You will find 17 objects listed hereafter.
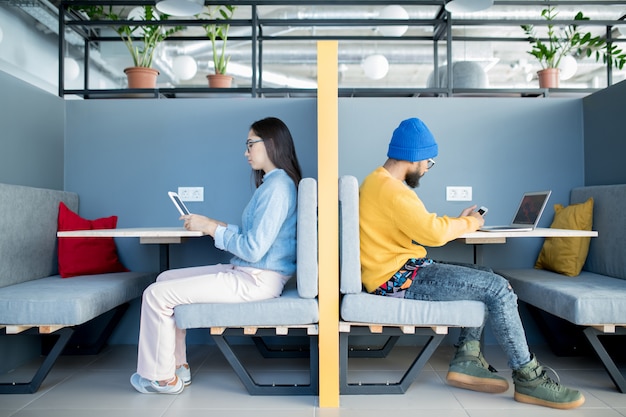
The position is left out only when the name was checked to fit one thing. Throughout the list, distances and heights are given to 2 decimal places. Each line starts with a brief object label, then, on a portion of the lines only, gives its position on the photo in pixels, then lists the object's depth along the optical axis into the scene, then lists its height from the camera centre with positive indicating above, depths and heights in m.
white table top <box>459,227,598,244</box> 2.38 -0.10
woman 2.29 -0.25
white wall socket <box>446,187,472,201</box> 3.41 +0.13
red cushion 3.00 -0.22
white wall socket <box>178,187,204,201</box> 3.43 +0.13
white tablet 2.61 +0.05
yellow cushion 2.99 -0.19
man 2.20 -0.25
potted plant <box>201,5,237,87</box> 4.62 +1.33
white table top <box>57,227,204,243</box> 2.45 -0.09
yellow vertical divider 2.27 -0.01
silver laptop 2.54 +0.00
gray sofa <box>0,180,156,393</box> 2.29 -0.37
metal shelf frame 3.96 +1.49
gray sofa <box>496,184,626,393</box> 2.28 -0.37
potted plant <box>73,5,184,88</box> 4.32 +1.43
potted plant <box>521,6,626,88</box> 4.34 +1.43
